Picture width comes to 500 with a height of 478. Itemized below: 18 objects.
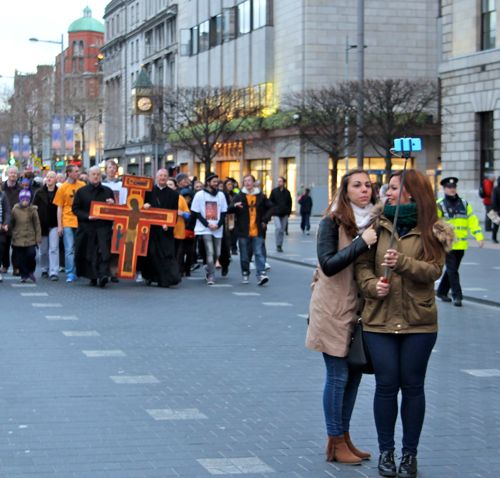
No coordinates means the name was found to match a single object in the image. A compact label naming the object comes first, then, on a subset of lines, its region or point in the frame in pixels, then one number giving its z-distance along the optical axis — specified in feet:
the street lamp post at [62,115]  209.85
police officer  52.80
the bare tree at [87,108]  266.98
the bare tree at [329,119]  158.61
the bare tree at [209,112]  192.85
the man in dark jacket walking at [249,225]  63.77
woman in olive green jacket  20.68
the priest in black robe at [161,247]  61.16
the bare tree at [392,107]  150.00
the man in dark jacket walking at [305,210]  122.31
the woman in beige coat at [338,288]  21.58
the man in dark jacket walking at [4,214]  63.16
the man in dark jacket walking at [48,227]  64.44
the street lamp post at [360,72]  96.58
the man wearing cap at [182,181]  73.46
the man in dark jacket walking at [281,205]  95.50
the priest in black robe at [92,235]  60.64
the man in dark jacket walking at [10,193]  67.12
